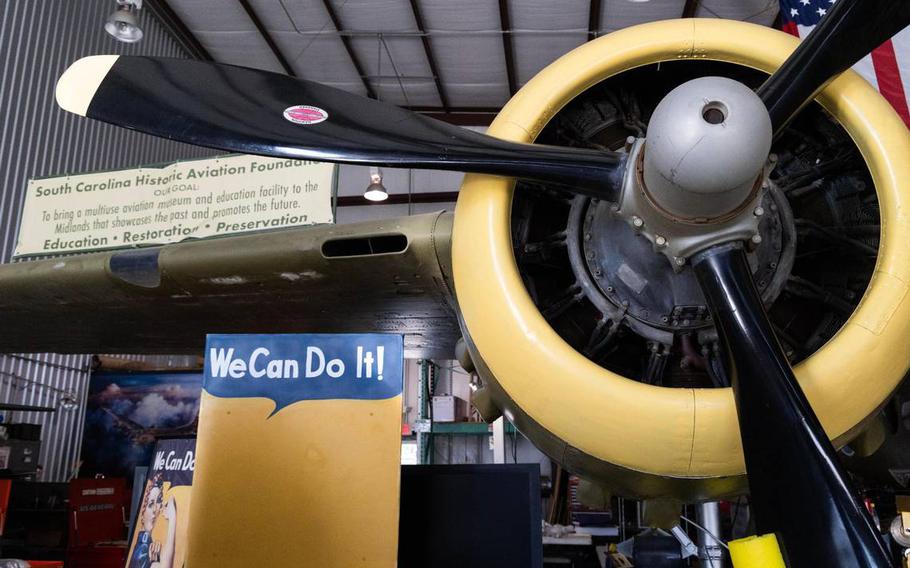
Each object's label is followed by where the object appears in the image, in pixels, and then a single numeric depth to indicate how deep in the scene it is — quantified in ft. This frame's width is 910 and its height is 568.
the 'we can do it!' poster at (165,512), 8.52
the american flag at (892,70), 15.46
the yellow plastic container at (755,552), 4.18
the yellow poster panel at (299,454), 5.51
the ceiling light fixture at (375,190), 40.50
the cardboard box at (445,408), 36.68
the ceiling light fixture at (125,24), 27.27
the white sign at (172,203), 11.00
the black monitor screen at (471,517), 7.09
